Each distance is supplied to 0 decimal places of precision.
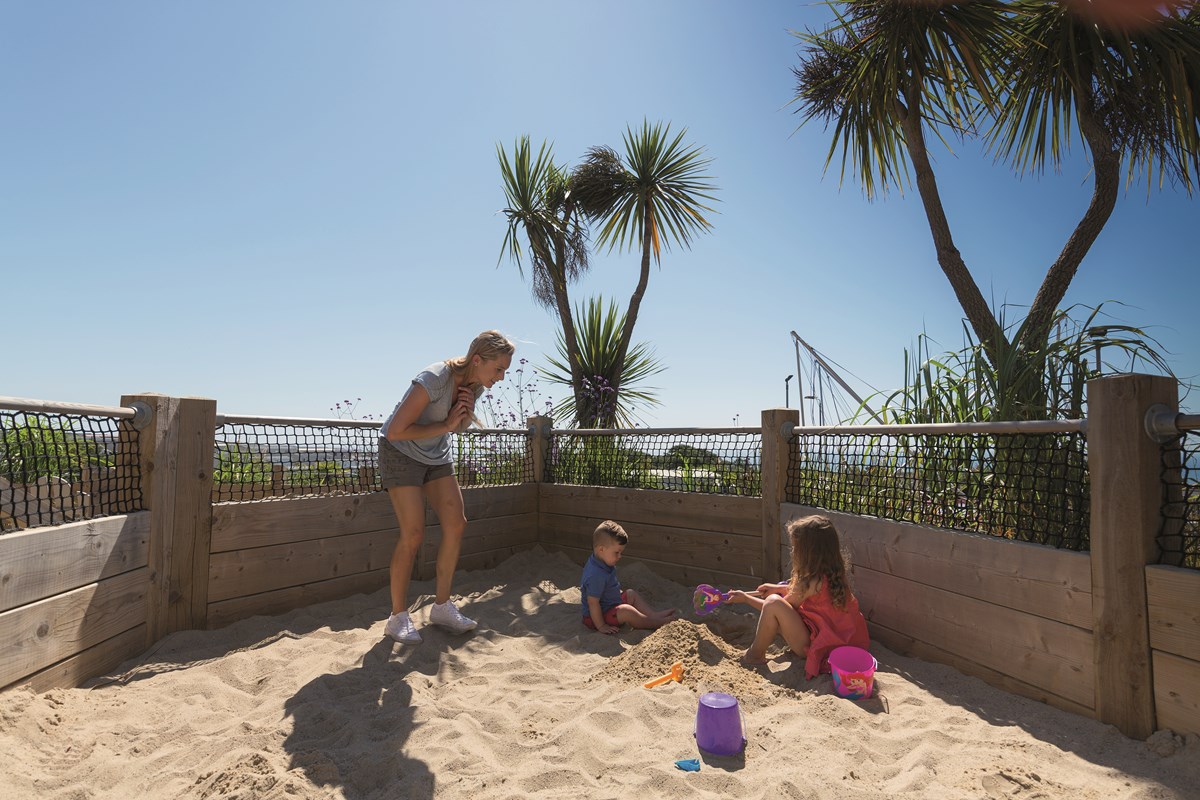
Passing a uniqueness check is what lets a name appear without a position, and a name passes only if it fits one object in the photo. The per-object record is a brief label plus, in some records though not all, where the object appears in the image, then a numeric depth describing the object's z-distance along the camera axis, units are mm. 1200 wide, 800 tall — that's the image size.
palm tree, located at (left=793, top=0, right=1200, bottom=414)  4965
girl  2764
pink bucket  2395
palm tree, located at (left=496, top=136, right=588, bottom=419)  9367
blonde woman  3047
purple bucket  2014
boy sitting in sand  3395
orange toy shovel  2572
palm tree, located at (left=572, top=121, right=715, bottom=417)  9109
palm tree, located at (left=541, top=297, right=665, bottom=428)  8625
